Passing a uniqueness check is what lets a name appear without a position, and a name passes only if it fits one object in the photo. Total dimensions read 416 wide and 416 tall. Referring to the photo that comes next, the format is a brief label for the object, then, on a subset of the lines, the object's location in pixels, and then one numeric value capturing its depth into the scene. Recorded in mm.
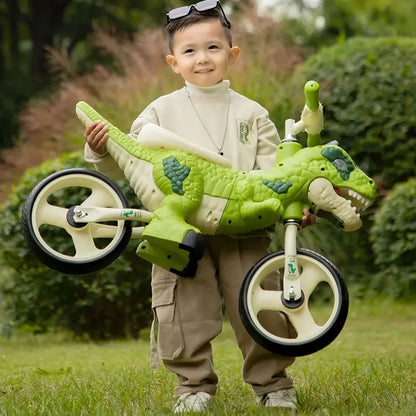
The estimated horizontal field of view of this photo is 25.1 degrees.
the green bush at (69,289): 6566
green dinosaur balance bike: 3295
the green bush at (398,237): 7438
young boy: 3570
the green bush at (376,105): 8672
